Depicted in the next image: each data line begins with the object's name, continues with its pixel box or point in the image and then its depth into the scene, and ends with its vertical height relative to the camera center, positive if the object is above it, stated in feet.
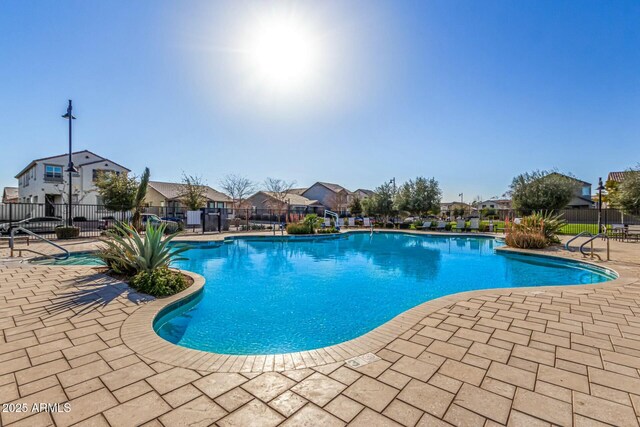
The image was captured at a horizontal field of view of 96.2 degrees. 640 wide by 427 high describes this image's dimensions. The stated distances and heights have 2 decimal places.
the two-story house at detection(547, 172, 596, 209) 106.32 +4.42
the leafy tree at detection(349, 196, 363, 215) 107.76 +2.45
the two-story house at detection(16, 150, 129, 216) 75.46 +9.35
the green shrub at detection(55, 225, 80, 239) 40.29 -2.89
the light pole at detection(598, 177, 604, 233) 45.65 +4.71
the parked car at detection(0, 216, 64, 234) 42.70 -2.58
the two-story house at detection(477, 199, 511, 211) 209.26 +8.35
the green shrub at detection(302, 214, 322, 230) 55.57 -1.60
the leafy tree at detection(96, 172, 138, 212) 49.73 +3.37
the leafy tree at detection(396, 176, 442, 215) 73.67 +4.51
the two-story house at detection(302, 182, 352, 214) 132.26 +8.92
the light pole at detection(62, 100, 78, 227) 40.87 +13.47
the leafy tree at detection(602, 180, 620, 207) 68.63 +7.74
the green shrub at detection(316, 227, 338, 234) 56.19 -3.37
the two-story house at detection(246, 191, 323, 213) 110.73 +4.76
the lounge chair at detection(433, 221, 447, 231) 65.98 -2.77
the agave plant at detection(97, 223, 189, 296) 15.39 -3.09
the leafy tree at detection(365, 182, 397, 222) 79.15 +3.22
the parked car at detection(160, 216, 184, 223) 62.18 -1.46
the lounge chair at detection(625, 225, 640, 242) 41.88 -2.76
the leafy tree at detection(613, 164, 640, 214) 39.24 +3.02
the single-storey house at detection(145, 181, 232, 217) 98.89 +6.11
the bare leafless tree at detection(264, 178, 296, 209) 113.91 +10.77
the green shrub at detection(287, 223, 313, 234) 53.78 -2.98
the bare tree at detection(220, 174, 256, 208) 100.89 +9.77
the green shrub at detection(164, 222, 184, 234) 52.70 -2.72
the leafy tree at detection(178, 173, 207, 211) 72.84 +4.99
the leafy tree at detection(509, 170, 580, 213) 52.26 +4.33
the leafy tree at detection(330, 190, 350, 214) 130.11 +5.62
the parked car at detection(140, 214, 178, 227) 54.04 -1.37
